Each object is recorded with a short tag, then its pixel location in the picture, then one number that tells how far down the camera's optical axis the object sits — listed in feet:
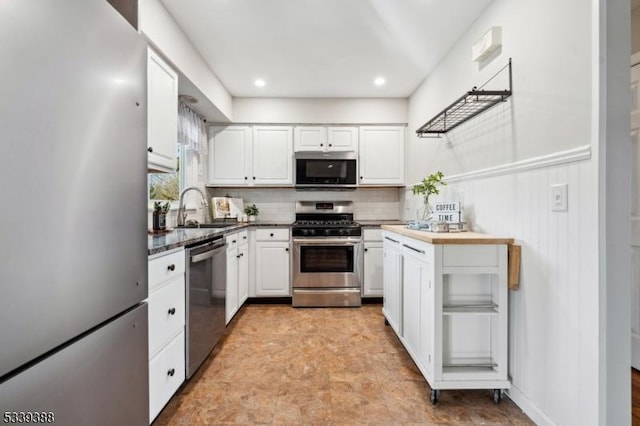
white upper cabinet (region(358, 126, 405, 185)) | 12.97
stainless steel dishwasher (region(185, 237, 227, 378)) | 6.40
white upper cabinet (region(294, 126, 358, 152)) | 12.87
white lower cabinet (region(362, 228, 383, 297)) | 11.94
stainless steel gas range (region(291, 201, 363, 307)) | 11.71
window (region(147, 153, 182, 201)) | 8.88
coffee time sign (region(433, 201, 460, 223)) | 7.11
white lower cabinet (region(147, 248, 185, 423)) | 4.98
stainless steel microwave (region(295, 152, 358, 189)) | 12.78
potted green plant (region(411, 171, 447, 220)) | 8.29
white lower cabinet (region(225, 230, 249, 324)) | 9.60
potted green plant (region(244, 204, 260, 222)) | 13.23
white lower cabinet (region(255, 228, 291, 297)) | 12.03
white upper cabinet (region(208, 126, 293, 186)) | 12.84
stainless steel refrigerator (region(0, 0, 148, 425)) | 2.04
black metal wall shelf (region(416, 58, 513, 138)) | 6.14
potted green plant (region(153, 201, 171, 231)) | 7.95
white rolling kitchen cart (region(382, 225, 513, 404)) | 5.74
